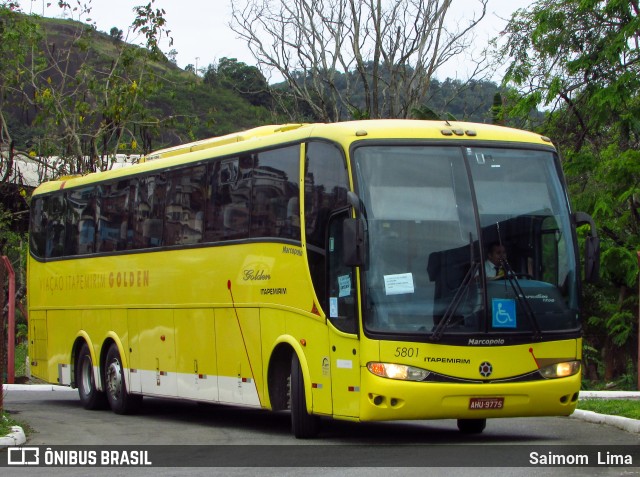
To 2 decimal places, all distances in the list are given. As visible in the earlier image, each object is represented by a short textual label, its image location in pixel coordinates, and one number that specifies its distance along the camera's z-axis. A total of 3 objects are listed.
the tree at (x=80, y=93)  29.30
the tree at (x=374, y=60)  36.97
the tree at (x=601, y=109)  22.52
